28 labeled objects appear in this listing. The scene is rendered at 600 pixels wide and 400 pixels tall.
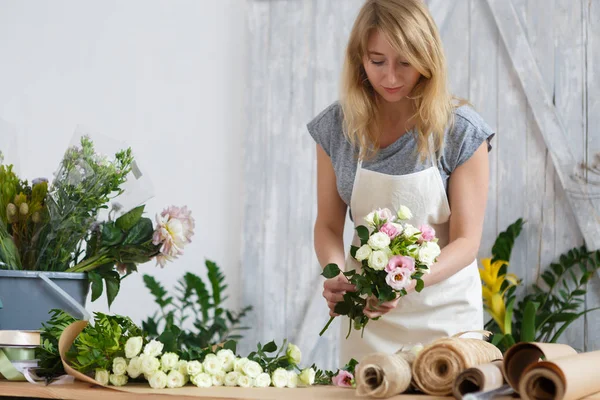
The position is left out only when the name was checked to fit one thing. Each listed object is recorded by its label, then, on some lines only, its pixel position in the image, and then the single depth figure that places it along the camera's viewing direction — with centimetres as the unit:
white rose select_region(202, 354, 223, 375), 202
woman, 252
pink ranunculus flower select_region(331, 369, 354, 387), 204
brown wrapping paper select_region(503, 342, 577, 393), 178
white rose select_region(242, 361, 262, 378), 201
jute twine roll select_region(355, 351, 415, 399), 182
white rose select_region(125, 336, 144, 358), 203
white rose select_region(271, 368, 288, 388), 202
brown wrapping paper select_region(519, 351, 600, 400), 170
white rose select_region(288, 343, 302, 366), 208
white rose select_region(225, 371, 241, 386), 201
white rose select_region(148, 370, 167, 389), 198
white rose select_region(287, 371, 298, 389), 202
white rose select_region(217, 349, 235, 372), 204
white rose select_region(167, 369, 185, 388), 199
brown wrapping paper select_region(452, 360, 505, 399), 176
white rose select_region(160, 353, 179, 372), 201
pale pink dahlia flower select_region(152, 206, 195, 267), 234
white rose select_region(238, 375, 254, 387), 200
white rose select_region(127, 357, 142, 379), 201
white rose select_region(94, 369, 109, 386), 201
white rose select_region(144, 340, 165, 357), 203
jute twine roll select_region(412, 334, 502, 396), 182
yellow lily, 410
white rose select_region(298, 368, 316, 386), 205
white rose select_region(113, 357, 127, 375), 202
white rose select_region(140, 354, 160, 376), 199
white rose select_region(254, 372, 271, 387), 201
